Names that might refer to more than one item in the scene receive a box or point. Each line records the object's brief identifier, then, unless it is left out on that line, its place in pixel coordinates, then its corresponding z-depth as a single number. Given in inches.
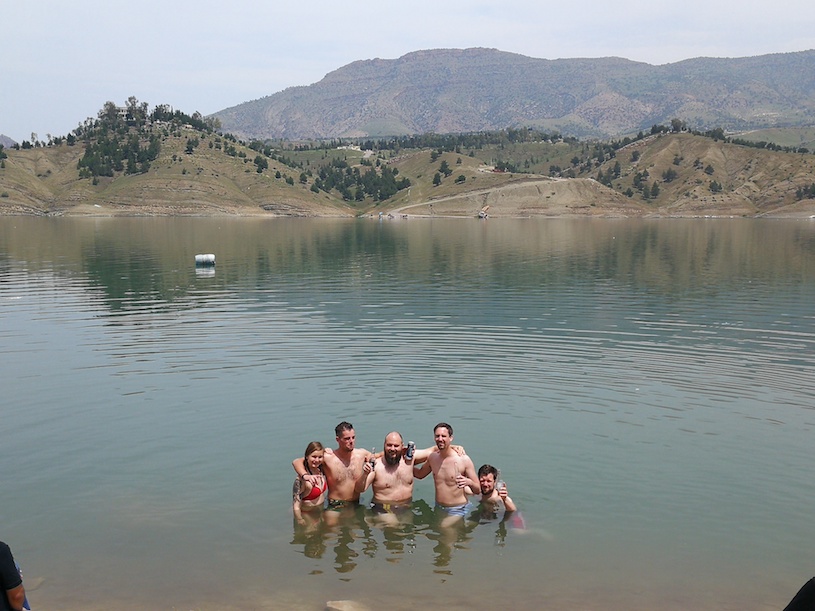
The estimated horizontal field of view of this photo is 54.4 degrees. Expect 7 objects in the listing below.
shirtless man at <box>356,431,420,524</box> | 746.8
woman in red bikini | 728.3
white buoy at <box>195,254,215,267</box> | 2977.4
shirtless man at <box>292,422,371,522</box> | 746.8
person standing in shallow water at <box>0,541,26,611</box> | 345.5
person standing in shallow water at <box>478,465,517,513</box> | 736.4
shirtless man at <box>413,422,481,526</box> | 740.0
